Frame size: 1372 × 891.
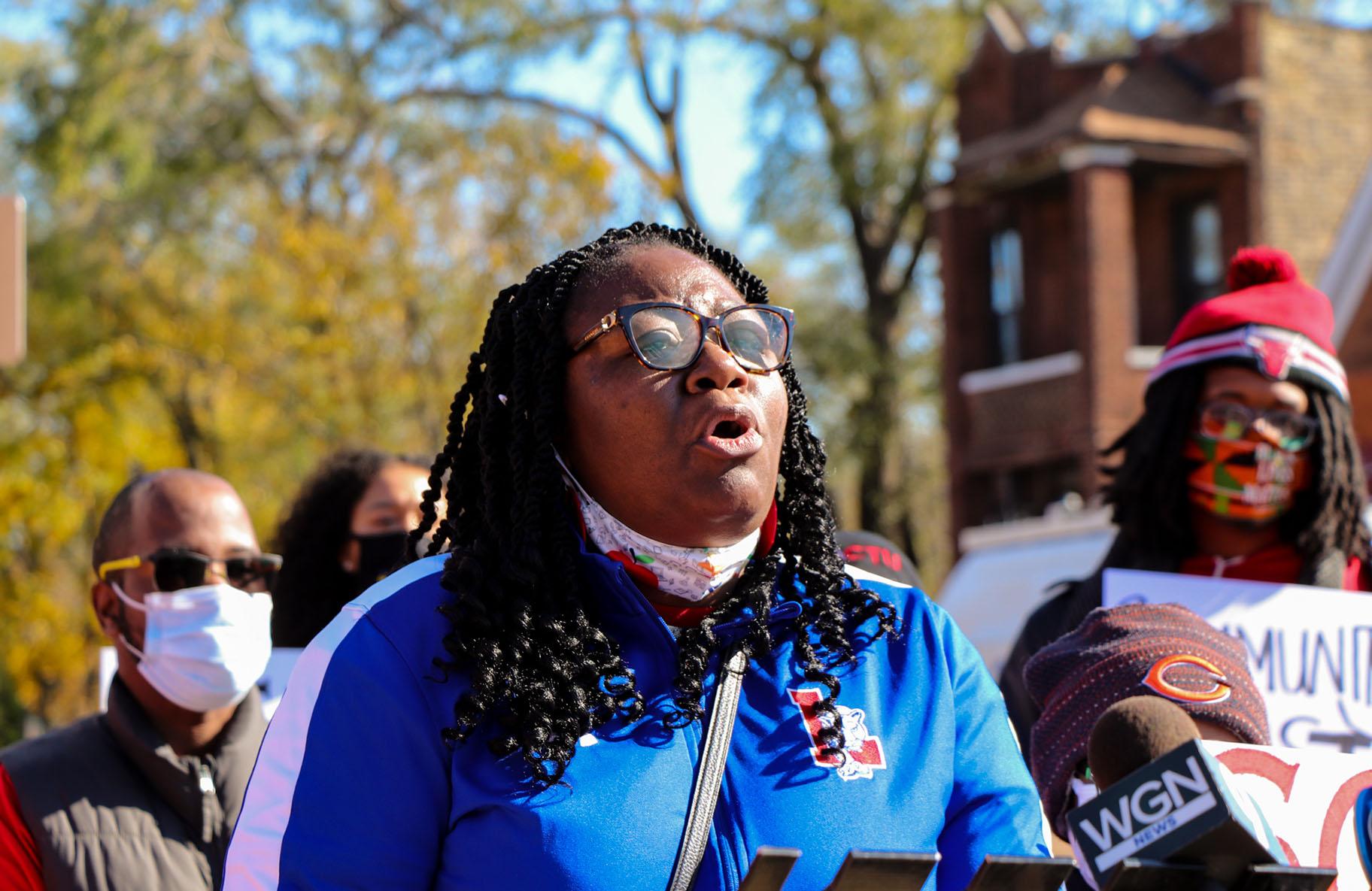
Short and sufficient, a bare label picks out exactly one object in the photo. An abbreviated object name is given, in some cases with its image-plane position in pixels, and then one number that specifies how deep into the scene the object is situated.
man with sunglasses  4.12
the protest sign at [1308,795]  2.97
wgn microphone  1.94
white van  18.84
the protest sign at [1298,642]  4.39
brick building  23.41
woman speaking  2.52
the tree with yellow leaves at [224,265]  17.73
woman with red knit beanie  4.75
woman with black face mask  6.10
